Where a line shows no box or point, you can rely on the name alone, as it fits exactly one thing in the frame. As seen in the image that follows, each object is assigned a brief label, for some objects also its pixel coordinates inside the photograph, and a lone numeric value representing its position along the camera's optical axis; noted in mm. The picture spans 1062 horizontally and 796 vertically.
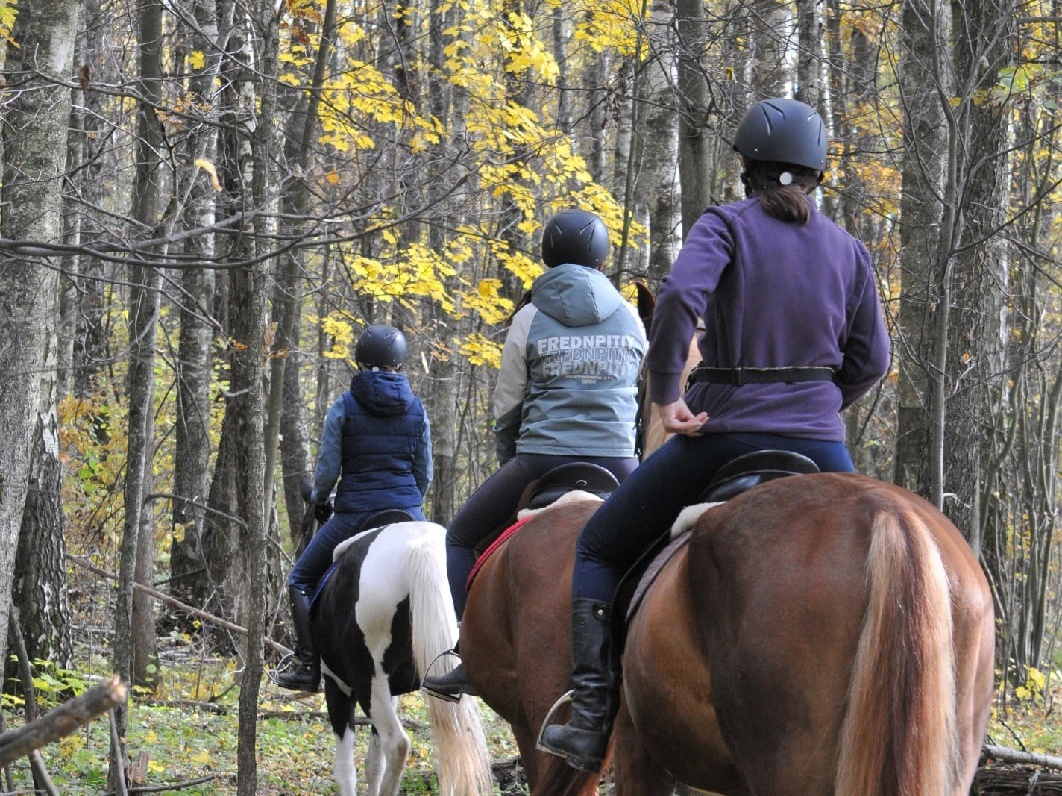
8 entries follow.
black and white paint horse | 14344
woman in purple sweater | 7691
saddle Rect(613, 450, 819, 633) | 7566
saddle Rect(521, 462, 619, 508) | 11109
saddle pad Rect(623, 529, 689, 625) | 7917
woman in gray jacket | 11391
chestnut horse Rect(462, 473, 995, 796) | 5555
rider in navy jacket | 16687
